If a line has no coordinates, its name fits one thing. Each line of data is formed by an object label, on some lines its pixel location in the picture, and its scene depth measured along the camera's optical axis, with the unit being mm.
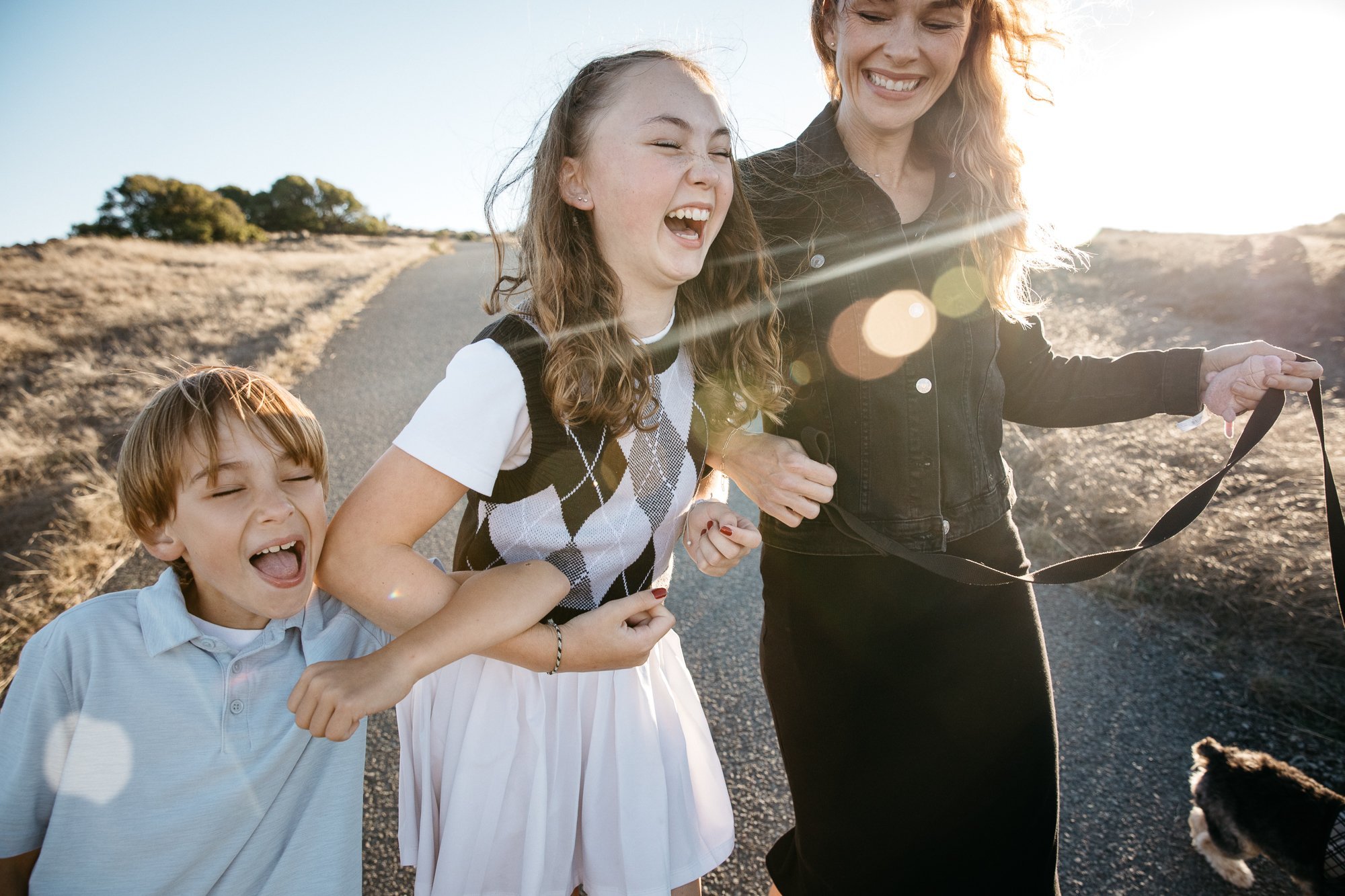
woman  1517
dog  1821
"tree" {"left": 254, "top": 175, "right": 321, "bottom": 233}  47500
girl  1266
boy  1210
